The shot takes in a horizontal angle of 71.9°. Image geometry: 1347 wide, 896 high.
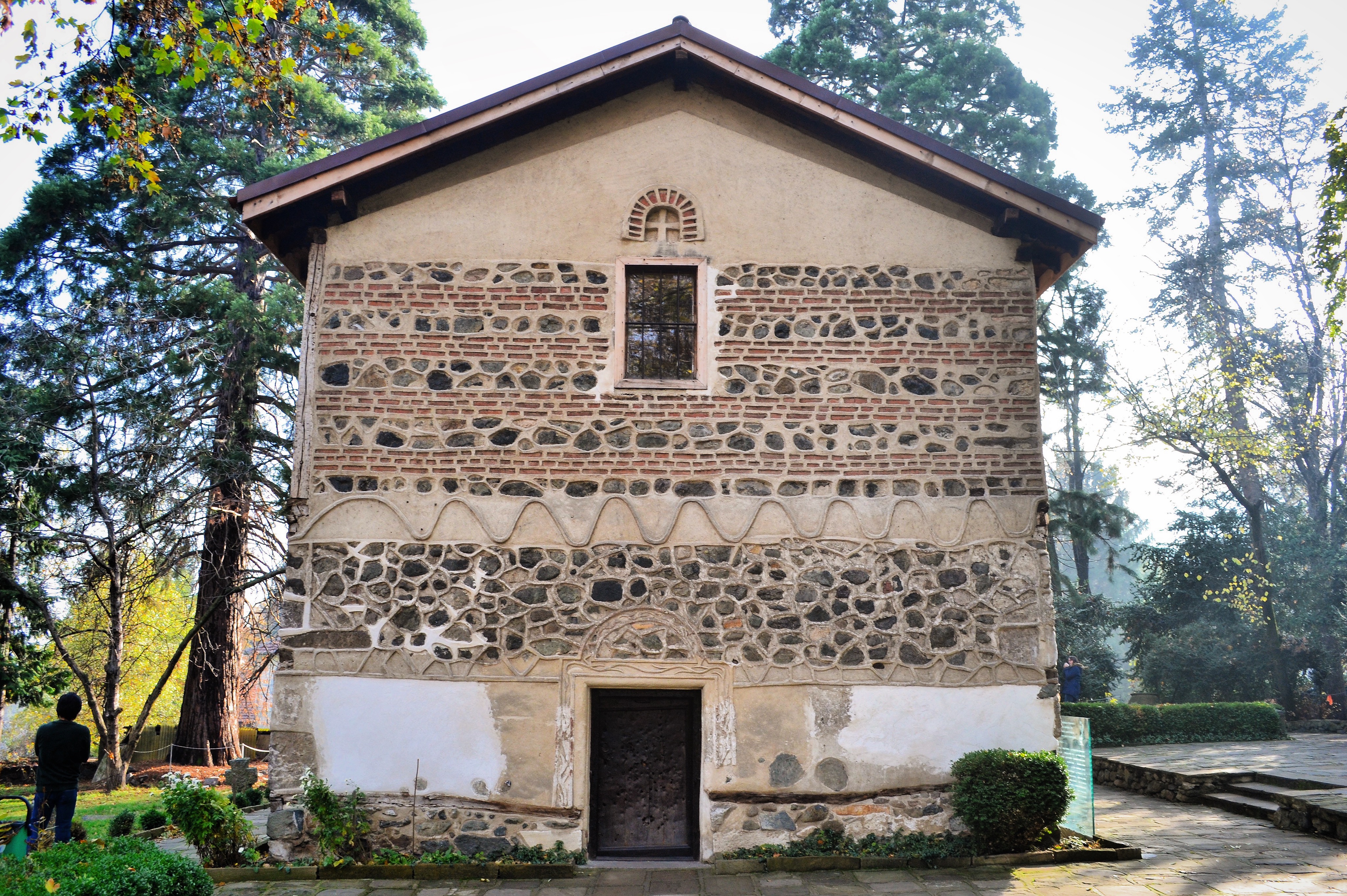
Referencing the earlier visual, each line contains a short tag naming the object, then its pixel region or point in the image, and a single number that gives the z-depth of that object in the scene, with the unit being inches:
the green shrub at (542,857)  299.0
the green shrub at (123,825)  374.0
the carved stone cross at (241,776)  349.4
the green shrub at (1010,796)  291.9
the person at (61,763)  309.1
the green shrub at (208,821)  295.4
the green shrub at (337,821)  296.0
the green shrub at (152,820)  401.7
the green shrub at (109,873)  200.4
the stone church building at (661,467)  309.4
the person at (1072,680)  704.4
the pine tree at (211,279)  564.7
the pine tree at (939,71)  845.2
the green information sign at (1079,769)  324.8
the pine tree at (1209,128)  1007.0
